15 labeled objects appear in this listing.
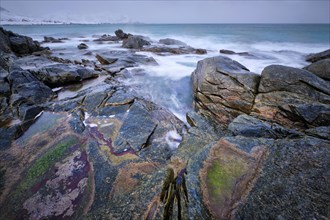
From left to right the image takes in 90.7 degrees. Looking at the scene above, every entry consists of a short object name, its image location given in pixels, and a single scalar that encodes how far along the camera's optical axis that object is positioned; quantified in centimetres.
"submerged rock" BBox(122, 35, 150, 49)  2202
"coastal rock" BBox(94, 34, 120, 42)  3346
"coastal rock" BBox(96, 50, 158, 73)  1165
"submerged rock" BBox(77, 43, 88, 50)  2204
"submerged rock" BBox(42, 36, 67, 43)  3041
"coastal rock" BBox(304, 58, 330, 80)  748
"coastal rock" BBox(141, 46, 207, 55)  1938
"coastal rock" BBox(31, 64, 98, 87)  816
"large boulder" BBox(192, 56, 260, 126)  604
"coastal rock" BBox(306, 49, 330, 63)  1513
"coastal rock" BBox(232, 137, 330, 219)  211
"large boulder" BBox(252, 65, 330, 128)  490
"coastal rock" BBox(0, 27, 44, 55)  1511
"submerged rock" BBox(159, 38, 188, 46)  2825
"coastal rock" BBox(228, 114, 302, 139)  376
